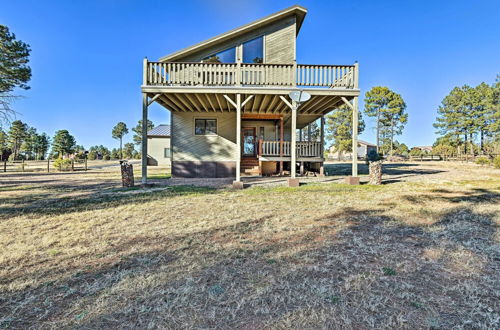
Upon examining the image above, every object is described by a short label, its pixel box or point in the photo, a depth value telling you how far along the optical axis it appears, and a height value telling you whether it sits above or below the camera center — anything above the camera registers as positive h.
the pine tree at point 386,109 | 34.81 +7.99
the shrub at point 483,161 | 19.72 -0.04
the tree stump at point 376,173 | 8.29 -0.42
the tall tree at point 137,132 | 64.06 +8.58
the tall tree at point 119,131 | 71.94 +9.89
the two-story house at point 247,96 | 8.88 +2.73
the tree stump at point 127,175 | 8.46 -0.46
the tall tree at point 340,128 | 38.28 +5.62
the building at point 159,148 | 26.86 +1.65
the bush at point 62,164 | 18.27 -0.11
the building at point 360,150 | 45.46 +2.41
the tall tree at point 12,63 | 14.45 +6.42
